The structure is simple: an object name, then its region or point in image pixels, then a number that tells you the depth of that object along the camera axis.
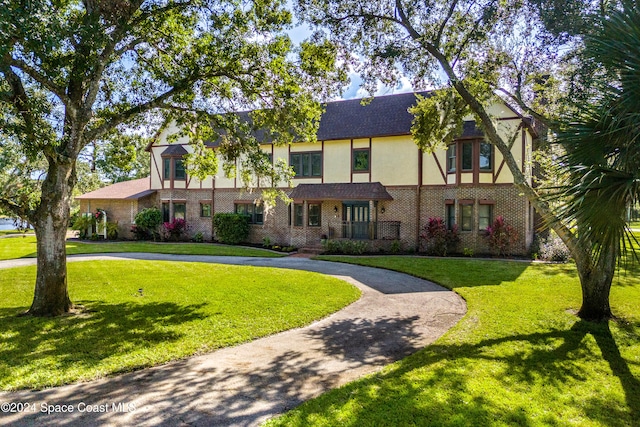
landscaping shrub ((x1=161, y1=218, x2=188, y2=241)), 24.68
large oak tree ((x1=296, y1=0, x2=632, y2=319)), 8.80
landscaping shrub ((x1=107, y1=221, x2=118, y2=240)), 26.19
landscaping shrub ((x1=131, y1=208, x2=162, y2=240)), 24.95
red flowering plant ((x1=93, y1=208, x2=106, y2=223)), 27.03
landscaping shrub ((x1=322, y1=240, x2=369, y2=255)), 19.73
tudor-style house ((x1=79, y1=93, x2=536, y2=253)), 18.27
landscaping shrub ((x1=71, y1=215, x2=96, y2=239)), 26.62
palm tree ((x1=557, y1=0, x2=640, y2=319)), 5.04
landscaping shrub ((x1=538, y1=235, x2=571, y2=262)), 16.52
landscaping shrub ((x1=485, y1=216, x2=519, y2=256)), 17.56
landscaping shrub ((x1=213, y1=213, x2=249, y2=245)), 23.34
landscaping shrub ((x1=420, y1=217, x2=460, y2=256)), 18.53
